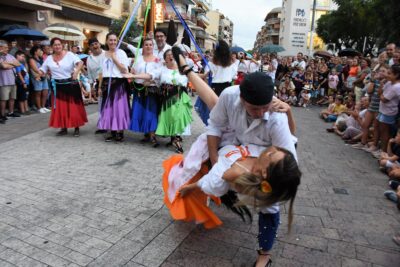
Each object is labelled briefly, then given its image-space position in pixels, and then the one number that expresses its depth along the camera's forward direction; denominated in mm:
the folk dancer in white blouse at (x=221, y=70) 6559
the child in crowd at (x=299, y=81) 14489
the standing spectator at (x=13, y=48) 9267
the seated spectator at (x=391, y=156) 5398
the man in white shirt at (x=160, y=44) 6615
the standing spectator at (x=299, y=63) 15645
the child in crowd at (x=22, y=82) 8711
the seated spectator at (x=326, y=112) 10750
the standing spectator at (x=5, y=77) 7930
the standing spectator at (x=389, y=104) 5977
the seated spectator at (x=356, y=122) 7574
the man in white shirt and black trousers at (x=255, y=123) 2339
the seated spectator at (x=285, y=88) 14383
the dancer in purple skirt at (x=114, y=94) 6277
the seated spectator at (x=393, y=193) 4300
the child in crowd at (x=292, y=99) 14398
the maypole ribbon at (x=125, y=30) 6305
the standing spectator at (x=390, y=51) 8230
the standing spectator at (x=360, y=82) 10055
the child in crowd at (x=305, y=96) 14086
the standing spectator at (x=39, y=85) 9328
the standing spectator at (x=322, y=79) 14714
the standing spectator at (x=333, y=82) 13891
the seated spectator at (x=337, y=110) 10383
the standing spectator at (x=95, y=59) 7090
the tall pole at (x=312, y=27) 23712
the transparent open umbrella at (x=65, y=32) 12875
